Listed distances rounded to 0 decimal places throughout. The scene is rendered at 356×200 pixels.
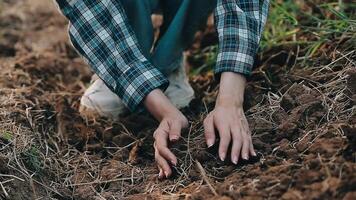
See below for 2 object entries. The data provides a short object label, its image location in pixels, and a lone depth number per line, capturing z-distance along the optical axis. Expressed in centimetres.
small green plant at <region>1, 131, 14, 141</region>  148
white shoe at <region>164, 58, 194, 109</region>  171
